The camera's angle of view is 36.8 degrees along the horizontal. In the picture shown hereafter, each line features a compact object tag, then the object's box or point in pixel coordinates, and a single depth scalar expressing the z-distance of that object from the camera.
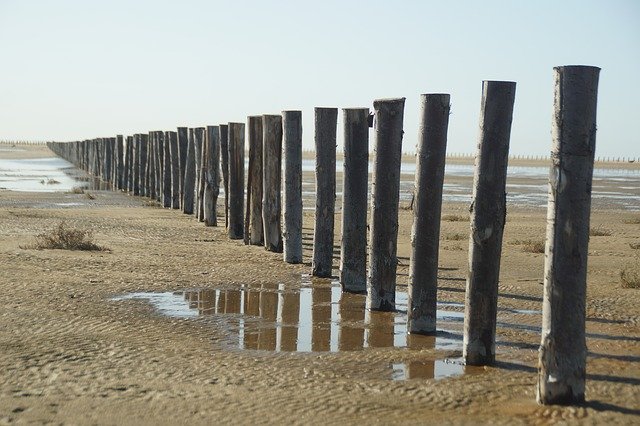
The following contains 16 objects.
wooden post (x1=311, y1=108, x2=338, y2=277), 10.91
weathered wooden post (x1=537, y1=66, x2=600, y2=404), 5.71
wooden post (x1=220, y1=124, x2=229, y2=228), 16.05
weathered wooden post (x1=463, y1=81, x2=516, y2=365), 6.79
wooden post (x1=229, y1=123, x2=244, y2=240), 15.04
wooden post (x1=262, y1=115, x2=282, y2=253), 12.97
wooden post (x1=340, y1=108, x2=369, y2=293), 9.87
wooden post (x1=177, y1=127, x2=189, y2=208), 20.10
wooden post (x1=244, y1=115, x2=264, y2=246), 13.55
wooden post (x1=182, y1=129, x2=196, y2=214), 19.54
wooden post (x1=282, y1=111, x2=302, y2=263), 12.12
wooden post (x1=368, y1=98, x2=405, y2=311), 8.86
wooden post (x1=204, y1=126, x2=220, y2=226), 17.19
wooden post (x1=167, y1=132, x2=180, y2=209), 20.91
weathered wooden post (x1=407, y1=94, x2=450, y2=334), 7.89
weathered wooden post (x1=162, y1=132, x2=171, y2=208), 21.90
